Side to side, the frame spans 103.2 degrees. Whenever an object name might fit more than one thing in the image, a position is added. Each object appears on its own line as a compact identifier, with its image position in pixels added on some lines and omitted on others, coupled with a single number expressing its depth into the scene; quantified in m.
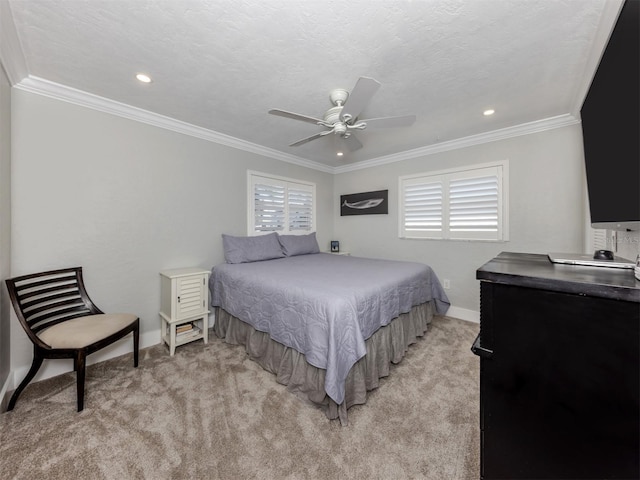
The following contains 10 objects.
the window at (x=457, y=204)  3.15
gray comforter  1.69
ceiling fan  1.88
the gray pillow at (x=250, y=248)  3.14
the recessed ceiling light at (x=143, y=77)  1.98
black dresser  0.62
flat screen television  0.87
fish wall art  4.18
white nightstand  2.50
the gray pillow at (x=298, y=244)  3.71
